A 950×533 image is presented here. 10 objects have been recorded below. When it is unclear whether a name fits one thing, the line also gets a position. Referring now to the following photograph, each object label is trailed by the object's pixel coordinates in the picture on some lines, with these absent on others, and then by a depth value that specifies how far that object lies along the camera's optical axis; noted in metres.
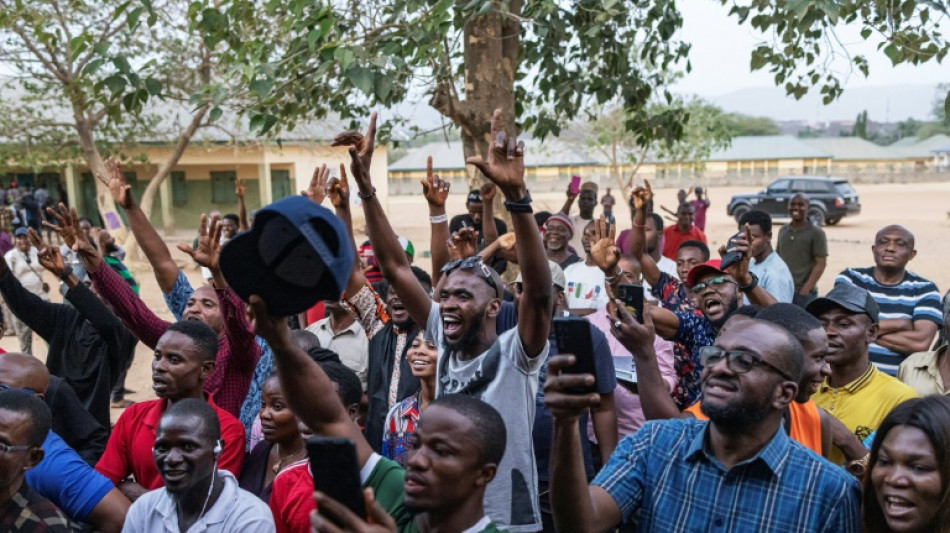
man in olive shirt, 8.46
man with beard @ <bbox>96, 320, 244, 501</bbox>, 3.51
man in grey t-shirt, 2.90
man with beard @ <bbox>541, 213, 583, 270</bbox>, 6.64
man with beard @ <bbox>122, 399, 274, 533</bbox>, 2.95
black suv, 28.53
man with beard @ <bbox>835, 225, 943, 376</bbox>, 5.08
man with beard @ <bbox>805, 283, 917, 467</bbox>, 3.46
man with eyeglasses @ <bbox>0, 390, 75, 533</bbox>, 2.89
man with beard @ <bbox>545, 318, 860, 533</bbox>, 2.30
